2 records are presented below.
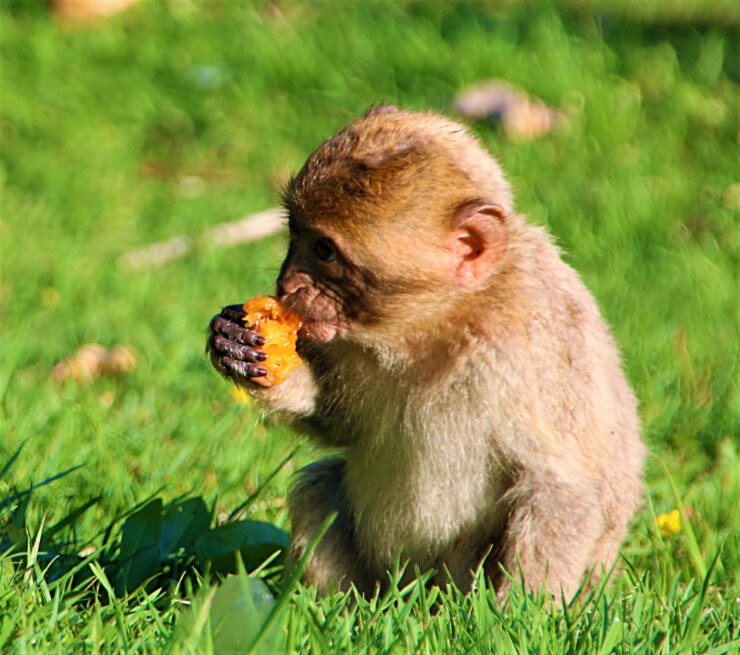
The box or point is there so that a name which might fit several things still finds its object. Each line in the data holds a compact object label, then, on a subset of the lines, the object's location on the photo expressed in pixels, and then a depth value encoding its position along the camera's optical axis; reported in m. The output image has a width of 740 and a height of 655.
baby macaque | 6.81
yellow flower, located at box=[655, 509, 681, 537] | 8.21
